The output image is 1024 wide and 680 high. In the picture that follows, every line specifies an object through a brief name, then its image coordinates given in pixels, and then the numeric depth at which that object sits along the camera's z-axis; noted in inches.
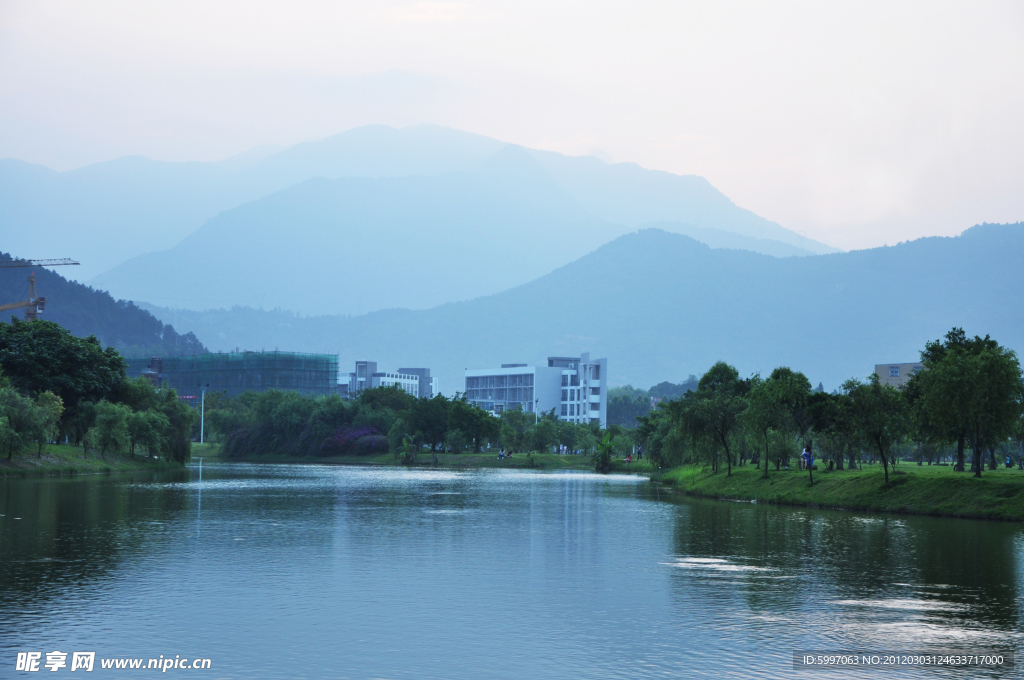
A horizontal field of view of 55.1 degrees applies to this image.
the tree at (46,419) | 3430.1
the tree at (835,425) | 2522.1
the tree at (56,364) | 4028.1
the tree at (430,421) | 6422.2
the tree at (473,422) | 6486.2
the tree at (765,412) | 2920.8
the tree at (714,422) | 3174.2
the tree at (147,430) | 4133.9
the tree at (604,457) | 5251.0
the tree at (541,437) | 6427.2
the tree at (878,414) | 2397.9
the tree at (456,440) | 6358.3
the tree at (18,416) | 3304.6
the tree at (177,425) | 4441.4
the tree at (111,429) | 3954.2
